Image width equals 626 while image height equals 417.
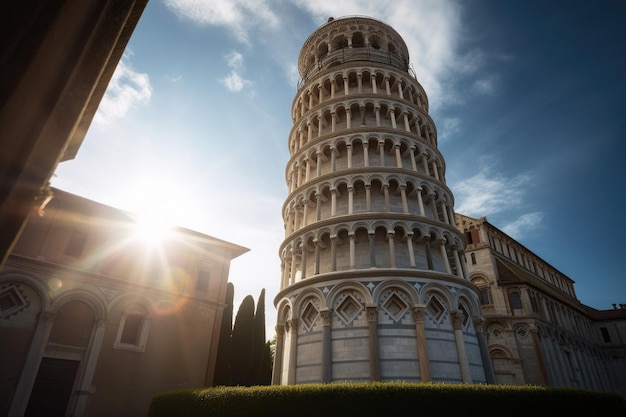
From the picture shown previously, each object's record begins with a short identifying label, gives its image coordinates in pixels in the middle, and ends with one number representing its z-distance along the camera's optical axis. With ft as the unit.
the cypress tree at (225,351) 91.56
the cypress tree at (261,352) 100.96
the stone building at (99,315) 54.54
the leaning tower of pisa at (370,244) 52.44
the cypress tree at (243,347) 94.73
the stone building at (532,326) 95.40
